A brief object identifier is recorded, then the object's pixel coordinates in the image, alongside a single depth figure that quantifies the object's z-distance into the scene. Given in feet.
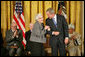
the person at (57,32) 20.18
